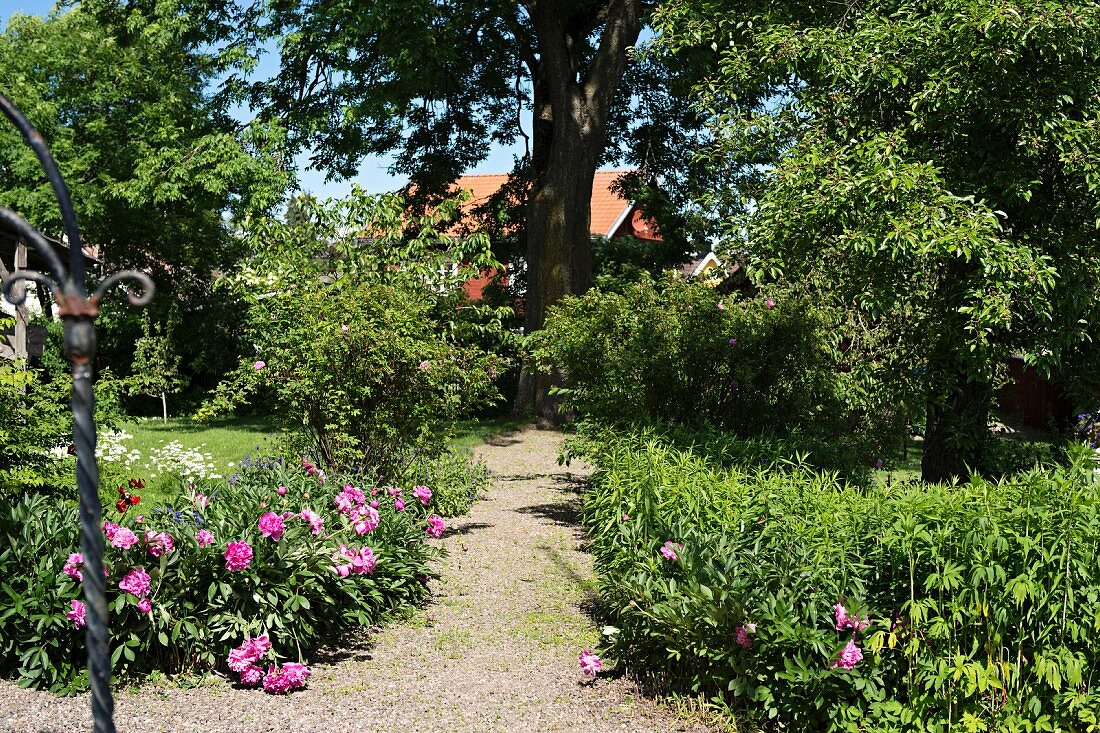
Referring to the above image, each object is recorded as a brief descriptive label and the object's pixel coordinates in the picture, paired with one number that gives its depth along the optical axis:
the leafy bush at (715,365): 8.22
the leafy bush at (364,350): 7.09
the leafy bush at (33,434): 5.80
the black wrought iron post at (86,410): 2.01
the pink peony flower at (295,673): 4.63
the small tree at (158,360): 20.59
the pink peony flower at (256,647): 4.64
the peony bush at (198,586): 4.52
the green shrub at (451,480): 7.77
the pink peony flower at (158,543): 4.70
